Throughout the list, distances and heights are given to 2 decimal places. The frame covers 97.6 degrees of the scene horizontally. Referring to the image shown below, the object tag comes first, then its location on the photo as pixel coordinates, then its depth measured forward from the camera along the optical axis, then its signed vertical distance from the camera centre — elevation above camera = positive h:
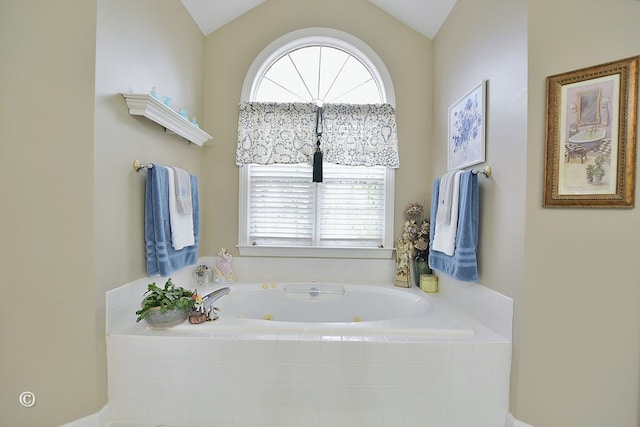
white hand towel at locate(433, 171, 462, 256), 1.76 -0.09
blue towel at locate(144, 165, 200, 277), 1.66 -0.08
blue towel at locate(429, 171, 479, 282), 1.65 -0.12
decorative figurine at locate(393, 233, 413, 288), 2.37 -0.44
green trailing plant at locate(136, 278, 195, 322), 1.48 -0.50
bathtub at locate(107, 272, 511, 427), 1.41 -0.85
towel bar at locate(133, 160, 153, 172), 1.61 +0.25
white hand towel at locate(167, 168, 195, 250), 1.78 -0.10
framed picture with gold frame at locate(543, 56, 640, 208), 1.21 +0.36
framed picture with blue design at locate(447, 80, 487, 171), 1.67 +0.55
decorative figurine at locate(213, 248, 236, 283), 2.40 -0.51
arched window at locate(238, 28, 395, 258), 2.49 +0.16
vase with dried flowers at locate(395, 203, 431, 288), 2.34 -0.33
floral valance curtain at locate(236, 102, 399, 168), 2.43 +0.67
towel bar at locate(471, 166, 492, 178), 1.60 +0.24
